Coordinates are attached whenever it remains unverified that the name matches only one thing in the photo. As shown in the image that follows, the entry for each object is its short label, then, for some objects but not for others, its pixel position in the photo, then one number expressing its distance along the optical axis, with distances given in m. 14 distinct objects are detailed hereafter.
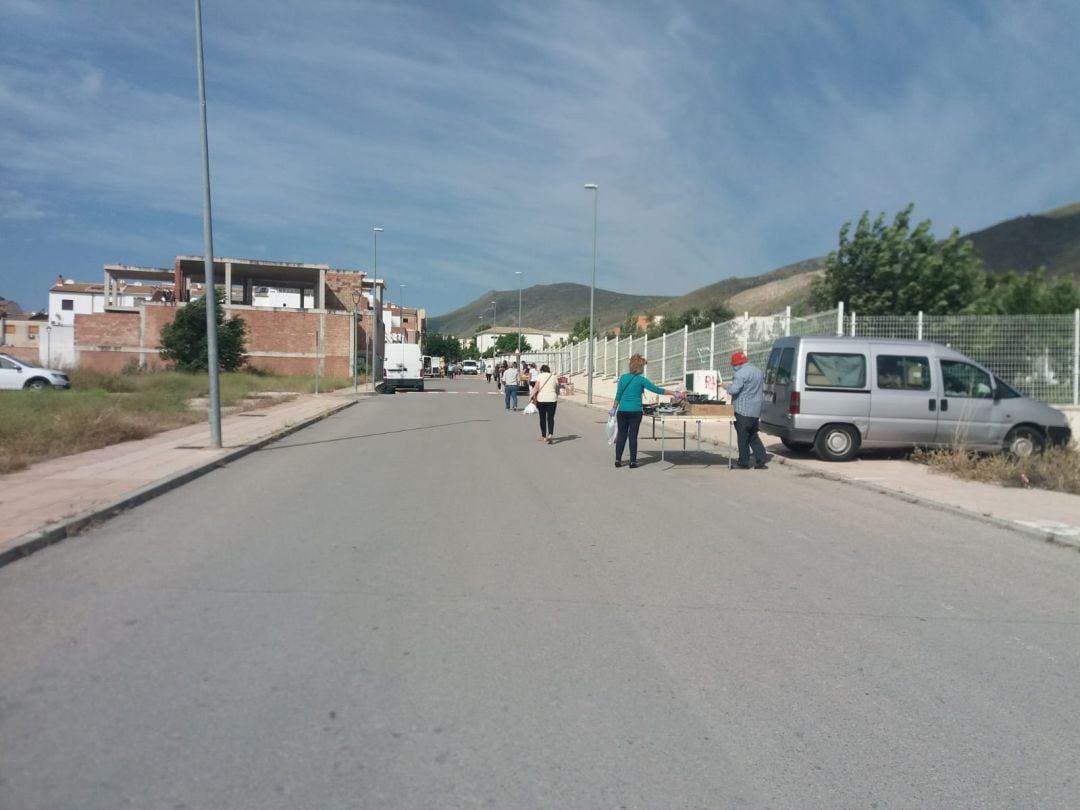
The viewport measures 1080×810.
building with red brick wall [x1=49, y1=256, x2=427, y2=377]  59.91
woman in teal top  12.98
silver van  13.74
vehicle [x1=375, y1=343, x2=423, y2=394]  47.00
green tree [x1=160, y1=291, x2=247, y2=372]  49.47
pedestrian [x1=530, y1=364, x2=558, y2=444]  17.22
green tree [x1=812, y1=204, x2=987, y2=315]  27.86
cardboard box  15.35
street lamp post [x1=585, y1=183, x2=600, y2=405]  35.12
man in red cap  13.11
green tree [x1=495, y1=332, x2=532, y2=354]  138.40
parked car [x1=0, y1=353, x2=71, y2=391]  29.91
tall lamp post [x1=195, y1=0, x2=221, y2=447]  14.52
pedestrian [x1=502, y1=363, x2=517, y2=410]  29.25
